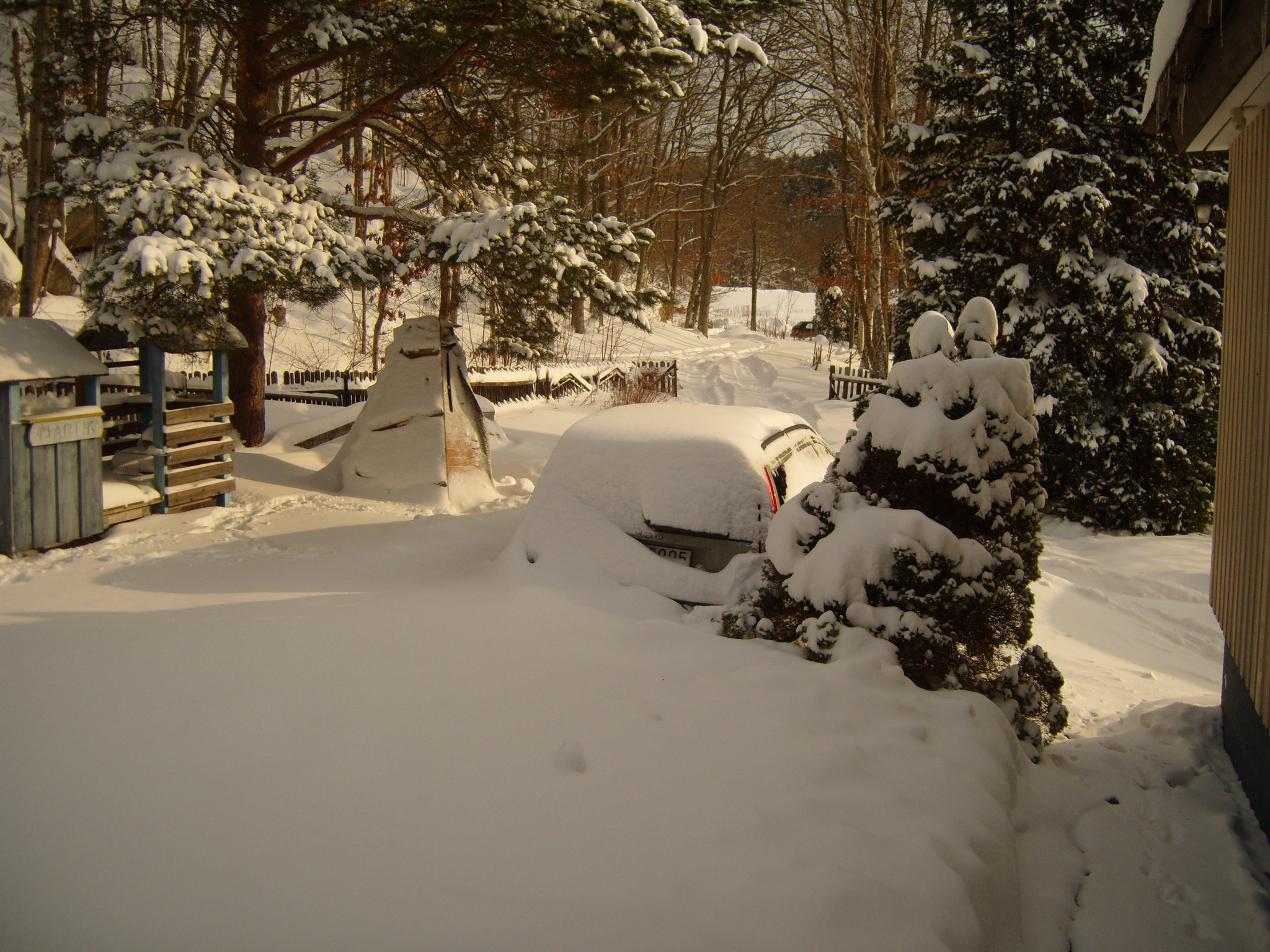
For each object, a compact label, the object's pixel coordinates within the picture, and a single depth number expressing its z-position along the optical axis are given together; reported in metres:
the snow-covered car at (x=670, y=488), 5.06
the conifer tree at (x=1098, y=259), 9.76
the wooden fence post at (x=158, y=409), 7.61
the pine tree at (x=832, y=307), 34.12
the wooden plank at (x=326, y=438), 10.92
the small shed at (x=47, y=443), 6.15
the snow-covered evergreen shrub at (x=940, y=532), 4.12
